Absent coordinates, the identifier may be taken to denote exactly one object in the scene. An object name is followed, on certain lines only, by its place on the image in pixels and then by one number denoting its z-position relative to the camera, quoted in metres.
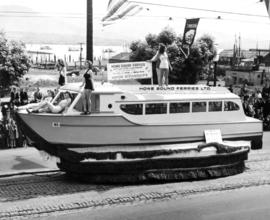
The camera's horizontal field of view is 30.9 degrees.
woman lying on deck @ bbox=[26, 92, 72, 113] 12.96
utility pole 18.00
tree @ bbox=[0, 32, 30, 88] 25.27
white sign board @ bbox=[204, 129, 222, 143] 14.21
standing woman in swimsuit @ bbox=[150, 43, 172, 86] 14.73
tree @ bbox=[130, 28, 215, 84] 34.66
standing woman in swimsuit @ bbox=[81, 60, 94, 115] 12.82
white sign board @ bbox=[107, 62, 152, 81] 14.03
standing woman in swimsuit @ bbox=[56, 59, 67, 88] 14.33
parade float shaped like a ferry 12.78
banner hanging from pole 20.81
